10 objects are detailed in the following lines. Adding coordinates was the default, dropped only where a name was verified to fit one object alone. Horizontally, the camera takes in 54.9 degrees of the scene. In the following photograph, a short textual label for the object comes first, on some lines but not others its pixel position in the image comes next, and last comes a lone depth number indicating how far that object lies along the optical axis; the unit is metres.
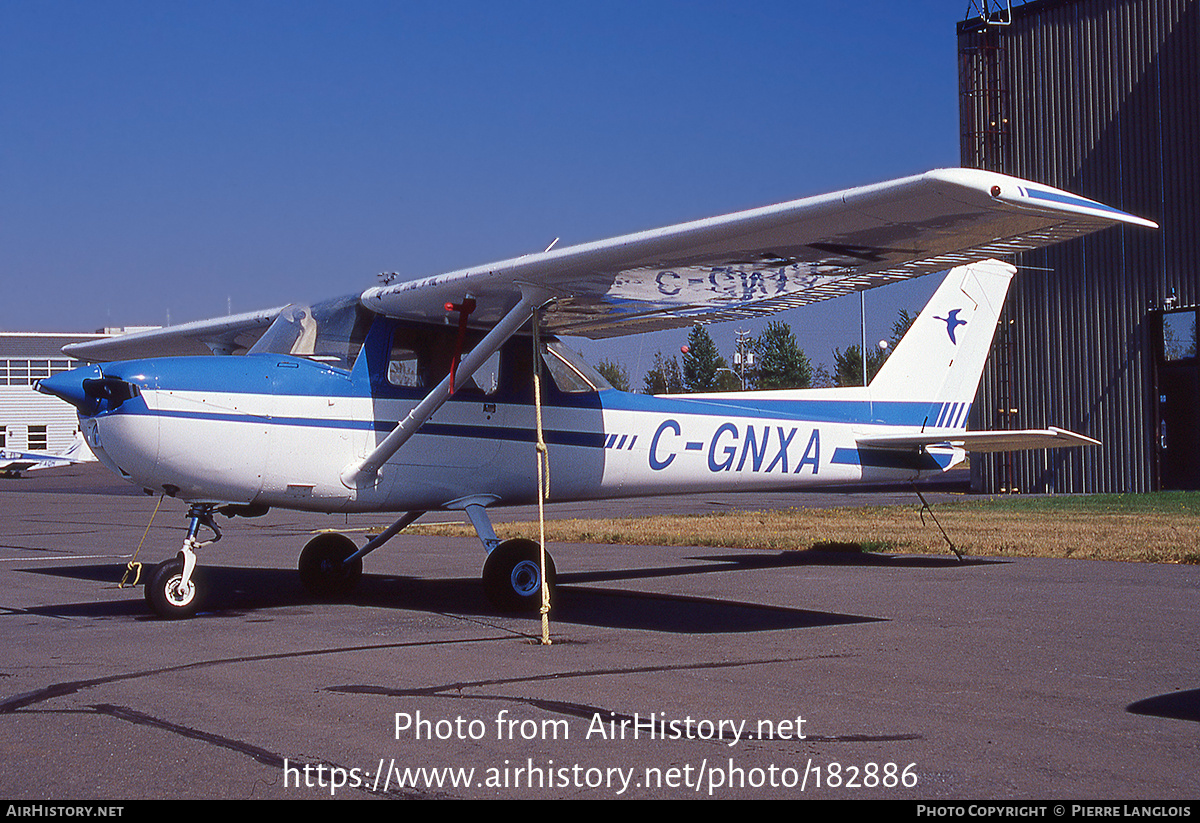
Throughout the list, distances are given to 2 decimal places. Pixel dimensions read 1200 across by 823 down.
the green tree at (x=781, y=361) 77.69
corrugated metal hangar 27.30
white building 75.62
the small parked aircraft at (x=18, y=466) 59.41
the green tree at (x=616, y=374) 73.05
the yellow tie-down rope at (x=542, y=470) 7.87
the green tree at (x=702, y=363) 79.25
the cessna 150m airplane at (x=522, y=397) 7.36
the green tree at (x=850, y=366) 79.97
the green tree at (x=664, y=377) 83.39
